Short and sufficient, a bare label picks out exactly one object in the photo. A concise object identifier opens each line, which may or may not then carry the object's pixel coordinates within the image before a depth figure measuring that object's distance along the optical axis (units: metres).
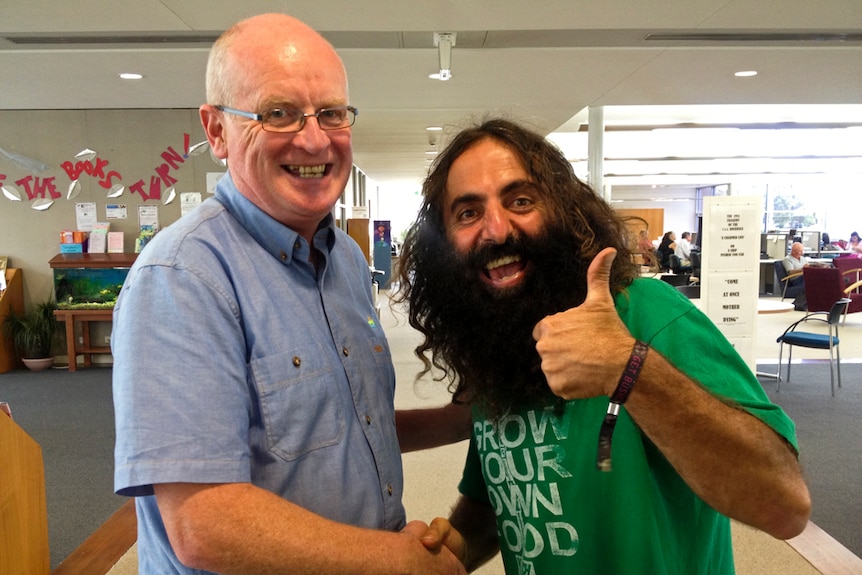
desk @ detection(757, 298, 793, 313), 7.42
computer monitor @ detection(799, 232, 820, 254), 16.55
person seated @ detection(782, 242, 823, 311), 12.32
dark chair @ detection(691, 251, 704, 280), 13.93
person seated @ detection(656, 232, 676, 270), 14.45
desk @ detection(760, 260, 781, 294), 15.48
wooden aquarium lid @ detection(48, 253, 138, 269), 7.59
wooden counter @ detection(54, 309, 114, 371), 7.57
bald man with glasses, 0.97
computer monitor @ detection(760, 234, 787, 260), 15.15
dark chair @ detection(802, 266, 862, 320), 7.36
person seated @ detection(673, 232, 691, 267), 14.40
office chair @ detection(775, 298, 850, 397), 6.02
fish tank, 7.83
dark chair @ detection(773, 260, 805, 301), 11.91
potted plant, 7.72
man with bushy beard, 1.03
